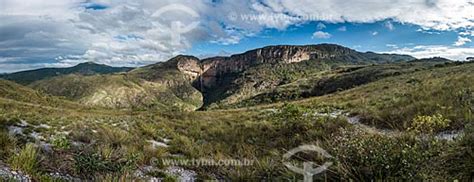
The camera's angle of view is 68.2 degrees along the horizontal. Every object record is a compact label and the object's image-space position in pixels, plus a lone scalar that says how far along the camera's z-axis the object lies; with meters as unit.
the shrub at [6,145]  6.62
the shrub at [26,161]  5.63
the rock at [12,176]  4.85
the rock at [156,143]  12.72
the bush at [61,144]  7.60
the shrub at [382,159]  5.12
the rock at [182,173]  7.44
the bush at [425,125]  7.61
